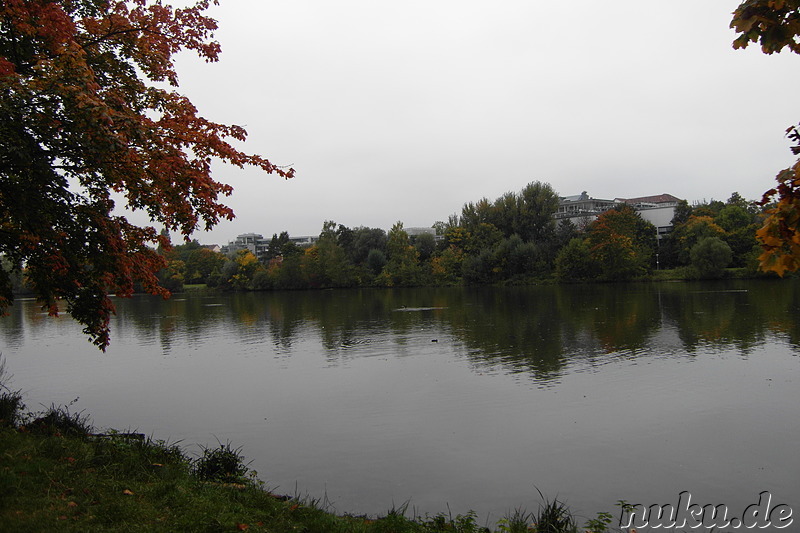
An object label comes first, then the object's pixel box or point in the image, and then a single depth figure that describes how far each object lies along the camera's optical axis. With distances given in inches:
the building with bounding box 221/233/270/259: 7609.7
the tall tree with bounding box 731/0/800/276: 130.7
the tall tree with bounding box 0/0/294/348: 248.8
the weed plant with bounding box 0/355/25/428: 384.5
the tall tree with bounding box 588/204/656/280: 2878.9
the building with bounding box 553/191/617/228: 4830.2
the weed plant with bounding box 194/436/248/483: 309.7
